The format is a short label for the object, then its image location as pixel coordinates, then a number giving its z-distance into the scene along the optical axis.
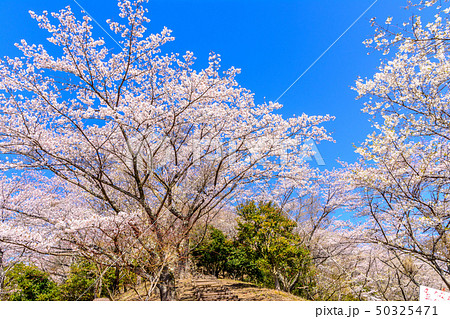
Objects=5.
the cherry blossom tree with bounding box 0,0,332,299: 4.05
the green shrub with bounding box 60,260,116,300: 6.76
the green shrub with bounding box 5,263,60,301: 7.21
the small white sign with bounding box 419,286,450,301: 2.71
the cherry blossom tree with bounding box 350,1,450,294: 3.92
